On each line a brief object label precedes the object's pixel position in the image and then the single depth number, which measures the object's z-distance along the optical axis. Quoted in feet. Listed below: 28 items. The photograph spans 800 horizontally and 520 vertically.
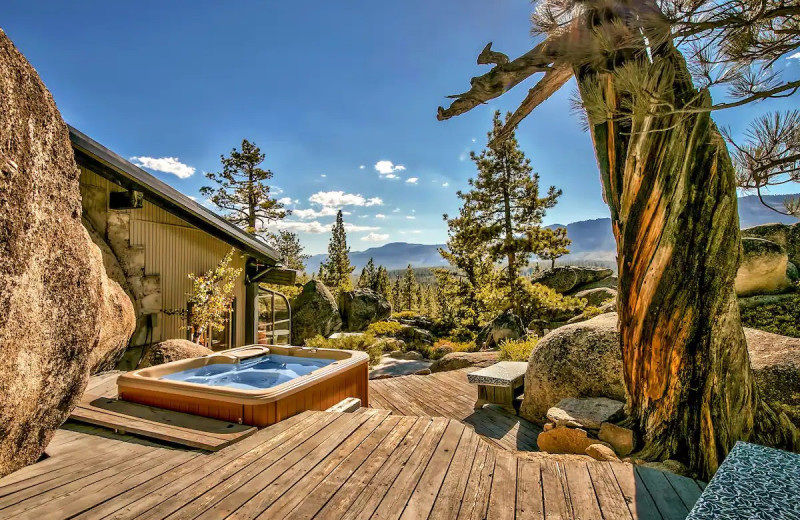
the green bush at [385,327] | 50.90
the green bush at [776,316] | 22.13
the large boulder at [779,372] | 11.28
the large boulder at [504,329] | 39.34
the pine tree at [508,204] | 42.93
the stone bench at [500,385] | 16.93
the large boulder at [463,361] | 25.59
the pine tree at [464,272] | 47.40
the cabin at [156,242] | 20.39
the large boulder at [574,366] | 14.39
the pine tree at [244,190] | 62.28
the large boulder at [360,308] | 59.62
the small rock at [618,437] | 10.73
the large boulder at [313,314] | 51.21
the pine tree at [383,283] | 116.30
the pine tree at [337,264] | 95.76
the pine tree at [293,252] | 112.18
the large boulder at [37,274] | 6.68
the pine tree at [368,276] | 114.56
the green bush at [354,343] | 38.22
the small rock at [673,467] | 9.05
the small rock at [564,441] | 11.43
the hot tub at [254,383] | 10.66
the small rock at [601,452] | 9.86
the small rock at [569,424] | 12.11
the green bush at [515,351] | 24.44
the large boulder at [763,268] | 24.40
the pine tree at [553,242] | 42.19
